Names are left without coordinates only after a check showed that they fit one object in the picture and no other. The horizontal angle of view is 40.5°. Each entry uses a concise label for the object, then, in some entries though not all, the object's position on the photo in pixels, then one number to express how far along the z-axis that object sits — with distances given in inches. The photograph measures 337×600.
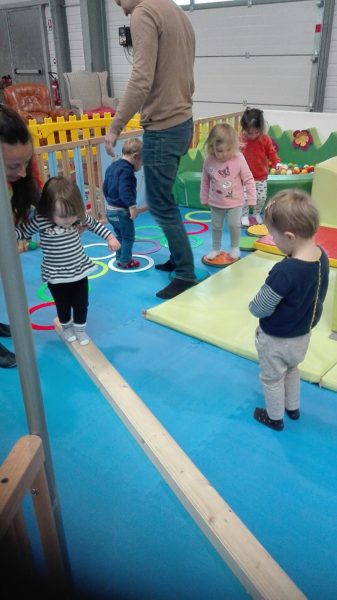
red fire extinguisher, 475.8
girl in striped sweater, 96.0
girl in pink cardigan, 140.9
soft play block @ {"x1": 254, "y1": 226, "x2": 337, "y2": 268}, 157.1
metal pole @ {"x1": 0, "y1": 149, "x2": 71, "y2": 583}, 34.8
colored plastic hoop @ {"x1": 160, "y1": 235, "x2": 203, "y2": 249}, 177.0
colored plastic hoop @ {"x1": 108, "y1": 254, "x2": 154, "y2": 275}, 156.2
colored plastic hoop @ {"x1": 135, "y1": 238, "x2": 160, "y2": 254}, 171.9
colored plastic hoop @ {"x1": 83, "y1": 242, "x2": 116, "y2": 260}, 167.0
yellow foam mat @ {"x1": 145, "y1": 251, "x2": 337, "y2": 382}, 105.3
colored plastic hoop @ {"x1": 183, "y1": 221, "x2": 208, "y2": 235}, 190.2
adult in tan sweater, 111.7
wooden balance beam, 60.1
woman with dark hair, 76.9
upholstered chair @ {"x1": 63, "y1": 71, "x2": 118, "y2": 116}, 395.5
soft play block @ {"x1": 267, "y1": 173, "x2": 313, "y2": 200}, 195.2
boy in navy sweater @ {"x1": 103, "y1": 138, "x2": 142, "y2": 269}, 142.6
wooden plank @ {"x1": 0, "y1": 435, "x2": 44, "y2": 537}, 36.6
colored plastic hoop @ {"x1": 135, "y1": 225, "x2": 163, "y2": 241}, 185.3
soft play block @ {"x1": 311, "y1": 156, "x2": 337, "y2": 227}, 158.7
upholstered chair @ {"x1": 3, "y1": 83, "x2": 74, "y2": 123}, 354.0
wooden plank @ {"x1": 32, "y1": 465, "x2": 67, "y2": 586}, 44.3
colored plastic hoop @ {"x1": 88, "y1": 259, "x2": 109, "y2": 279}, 153.1
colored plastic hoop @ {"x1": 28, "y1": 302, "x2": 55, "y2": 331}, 124.1
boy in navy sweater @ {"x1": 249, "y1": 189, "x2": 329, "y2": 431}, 73.9
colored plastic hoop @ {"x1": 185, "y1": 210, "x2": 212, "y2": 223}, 203.6
